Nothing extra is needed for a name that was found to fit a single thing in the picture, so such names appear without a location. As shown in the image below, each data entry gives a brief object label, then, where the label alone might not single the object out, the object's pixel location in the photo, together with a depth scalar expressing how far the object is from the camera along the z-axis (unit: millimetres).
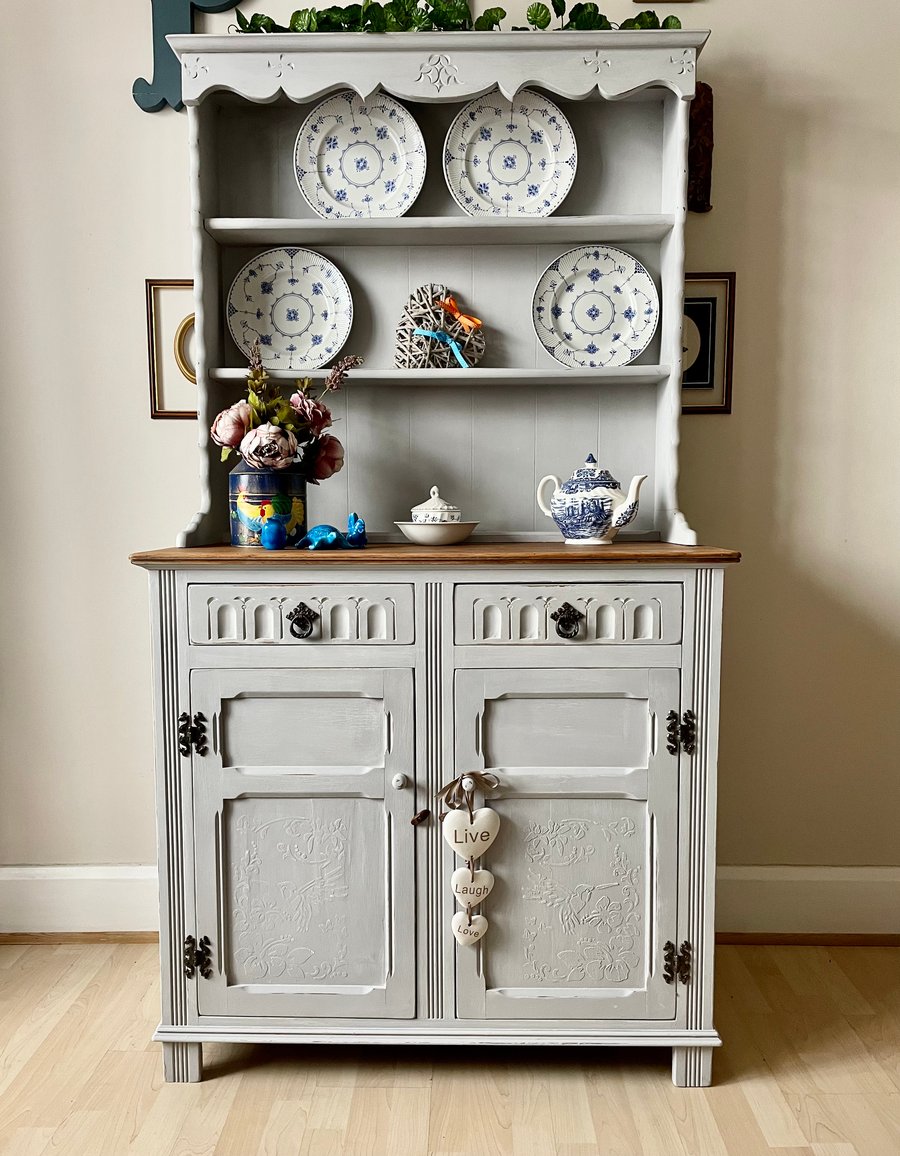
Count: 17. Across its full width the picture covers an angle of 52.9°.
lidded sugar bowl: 1910
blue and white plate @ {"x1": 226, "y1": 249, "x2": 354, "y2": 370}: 2107
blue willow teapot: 1858
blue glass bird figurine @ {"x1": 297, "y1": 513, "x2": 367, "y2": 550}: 1789
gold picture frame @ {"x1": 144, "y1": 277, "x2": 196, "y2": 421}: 2246
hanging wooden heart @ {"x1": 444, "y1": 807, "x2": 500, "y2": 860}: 1701
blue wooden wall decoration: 2150
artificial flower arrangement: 1816
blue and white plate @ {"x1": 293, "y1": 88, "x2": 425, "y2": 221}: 2041
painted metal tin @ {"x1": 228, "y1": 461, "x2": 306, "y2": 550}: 1856
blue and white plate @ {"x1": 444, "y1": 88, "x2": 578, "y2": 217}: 2037
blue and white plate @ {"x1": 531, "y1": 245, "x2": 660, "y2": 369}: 2094
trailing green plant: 1883
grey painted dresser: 1698
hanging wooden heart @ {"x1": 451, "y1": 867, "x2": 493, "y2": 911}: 1713
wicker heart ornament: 2064
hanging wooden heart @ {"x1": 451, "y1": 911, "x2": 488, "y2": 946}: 1727
